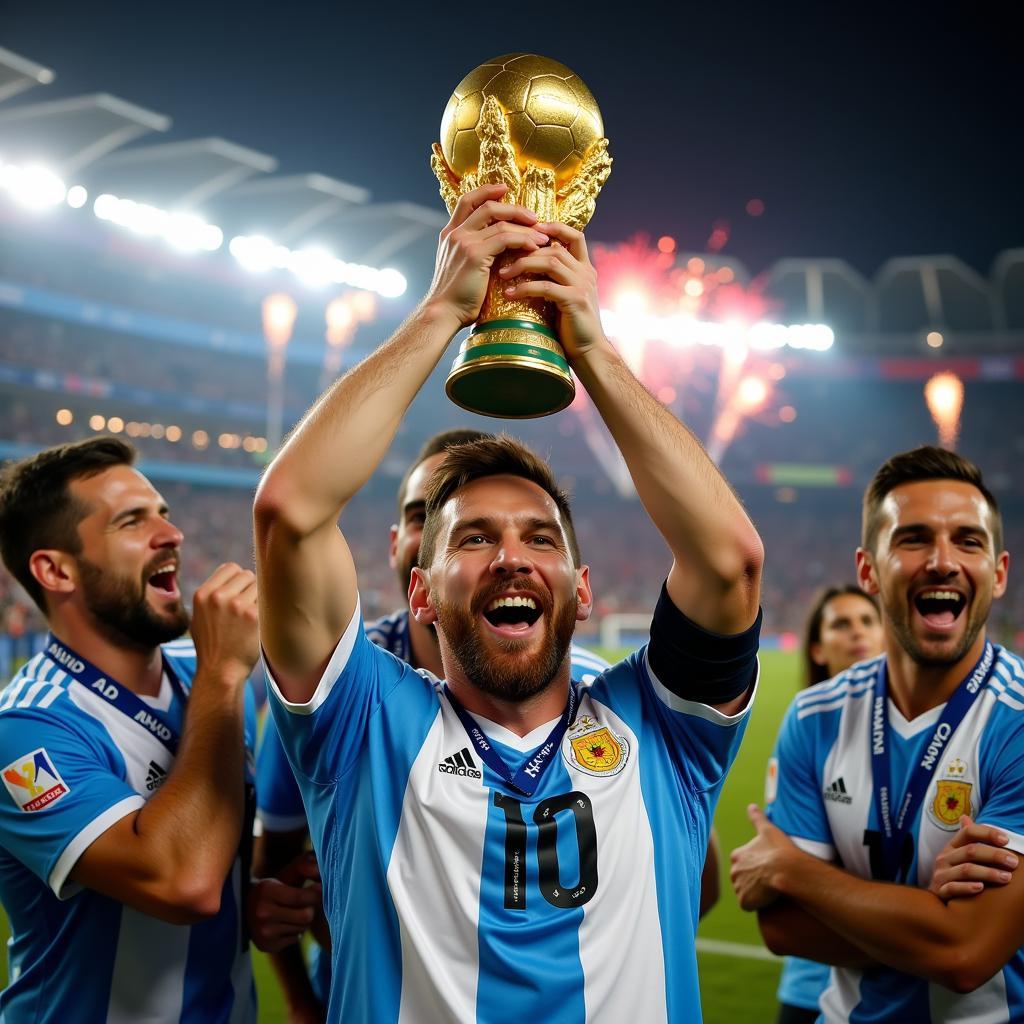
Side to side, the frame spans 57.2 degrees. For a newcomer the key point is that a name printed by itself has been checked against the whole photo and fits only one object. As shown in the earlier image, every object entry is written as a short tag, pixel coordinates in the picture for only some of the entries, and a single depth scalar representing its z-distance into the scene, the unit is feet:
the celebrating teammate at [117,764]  6.95
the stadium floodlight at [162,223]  95.40
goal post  88.69
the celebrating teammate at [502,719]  5.91
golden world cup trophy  6.27
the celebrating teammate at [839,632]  15.46
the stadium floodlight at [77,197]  90.53
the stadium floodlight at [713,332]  121.60
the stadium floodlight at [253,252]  104.58
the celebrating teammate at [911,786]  7.36
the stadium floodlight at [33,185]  86.51
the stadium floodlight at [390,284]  116.88
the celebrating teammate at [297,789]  8.77
